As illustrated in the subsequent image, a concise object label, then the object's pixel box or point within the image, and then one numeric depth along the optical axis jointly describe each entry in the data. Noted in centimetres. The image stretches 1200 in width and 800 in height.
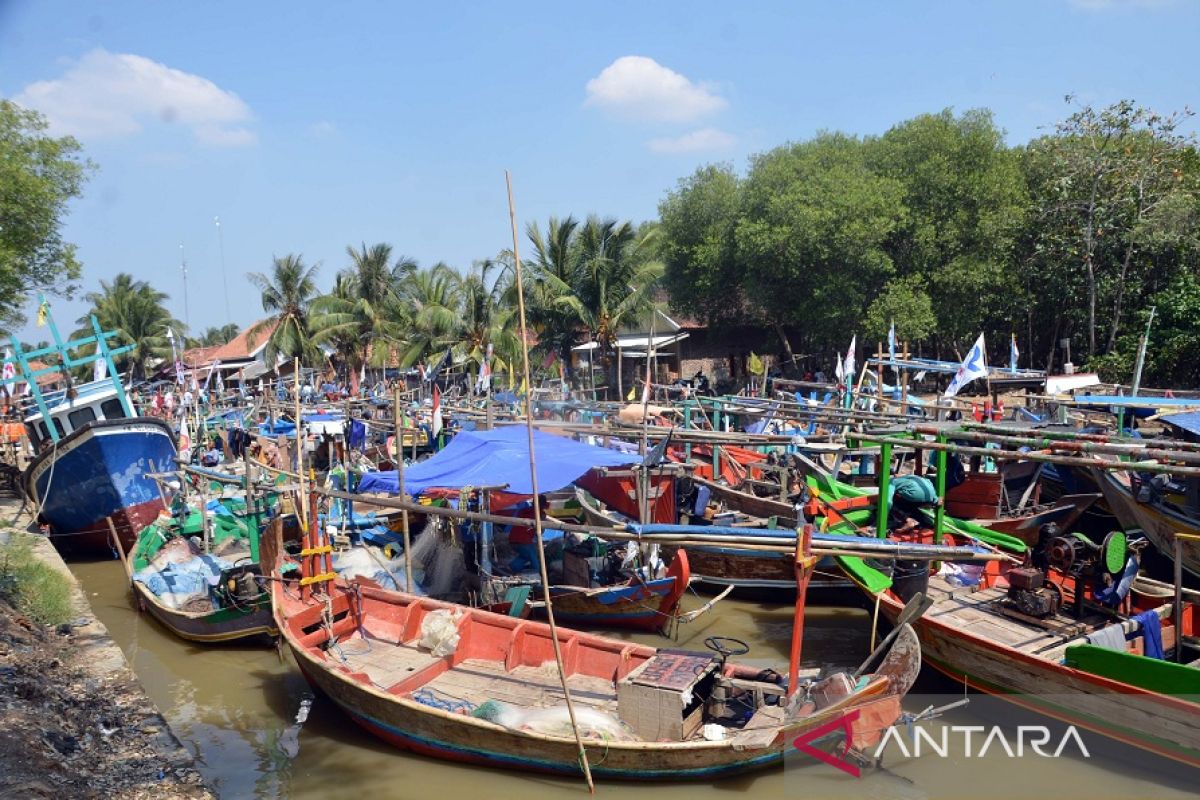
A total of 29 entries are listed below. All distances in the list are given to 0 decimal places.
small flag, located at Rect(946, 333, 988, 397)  1421
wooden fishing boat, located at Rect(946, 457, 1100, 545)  1327
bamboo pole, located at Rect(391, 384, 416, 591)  1076
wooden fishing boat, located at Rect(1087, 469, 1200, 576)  1134
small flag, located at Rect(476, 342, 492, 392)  2336
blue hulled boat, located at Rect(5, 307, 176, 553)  1616
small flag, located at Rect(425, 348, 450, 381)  3358
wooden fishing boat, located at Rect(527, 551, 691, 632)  1097
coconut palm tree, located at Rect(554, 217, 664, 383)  3144
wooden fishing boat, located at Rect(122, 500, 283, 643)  1124
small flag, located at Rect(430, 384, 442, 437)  1825
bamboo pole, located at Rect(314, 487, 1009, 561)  698
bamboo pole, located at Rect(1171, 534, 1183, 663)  766
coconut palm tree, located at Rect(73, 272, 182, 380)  4781
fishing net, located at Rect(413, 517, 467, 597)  1185
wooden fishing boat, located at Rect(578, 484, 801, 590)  1224
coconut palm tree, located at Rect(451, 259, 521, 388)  3238
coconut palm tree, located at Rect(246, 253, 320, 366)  3978
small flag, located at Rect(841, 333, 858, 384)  1973
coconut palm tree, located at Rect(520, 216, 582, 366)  3234
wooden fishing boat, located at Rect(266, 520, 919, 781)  712
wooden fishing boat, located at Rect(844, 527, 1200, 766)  712
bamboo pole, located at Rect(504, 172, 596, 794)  624
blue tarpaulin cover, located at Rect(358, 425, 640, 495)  1119
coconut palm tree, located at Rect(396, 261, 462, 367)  3362
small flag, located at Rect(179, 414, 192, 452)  1991
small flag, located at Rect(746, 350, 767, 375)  2538
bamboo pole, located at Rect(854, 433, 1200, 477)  759
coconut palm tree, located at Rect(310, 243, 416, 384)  3872
